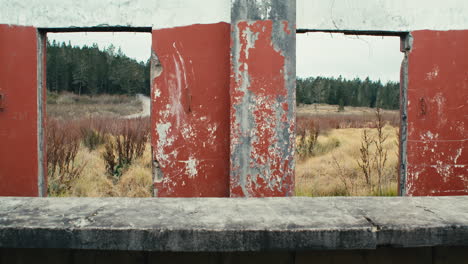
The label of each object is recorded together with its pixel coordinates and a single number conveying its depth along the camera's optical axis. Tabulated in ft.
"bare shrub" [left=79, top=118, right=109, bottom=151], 32.07
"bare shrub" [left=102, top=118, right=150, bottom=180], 22.58
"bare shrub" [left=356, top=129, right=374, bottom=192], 18.06
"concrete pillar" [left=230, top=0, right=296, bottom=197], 12.59
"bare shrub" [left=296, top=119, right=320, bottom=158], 30.32
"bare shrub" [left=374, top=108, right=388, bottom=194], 15.51
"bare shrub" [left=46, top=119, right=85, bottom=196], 18.44
